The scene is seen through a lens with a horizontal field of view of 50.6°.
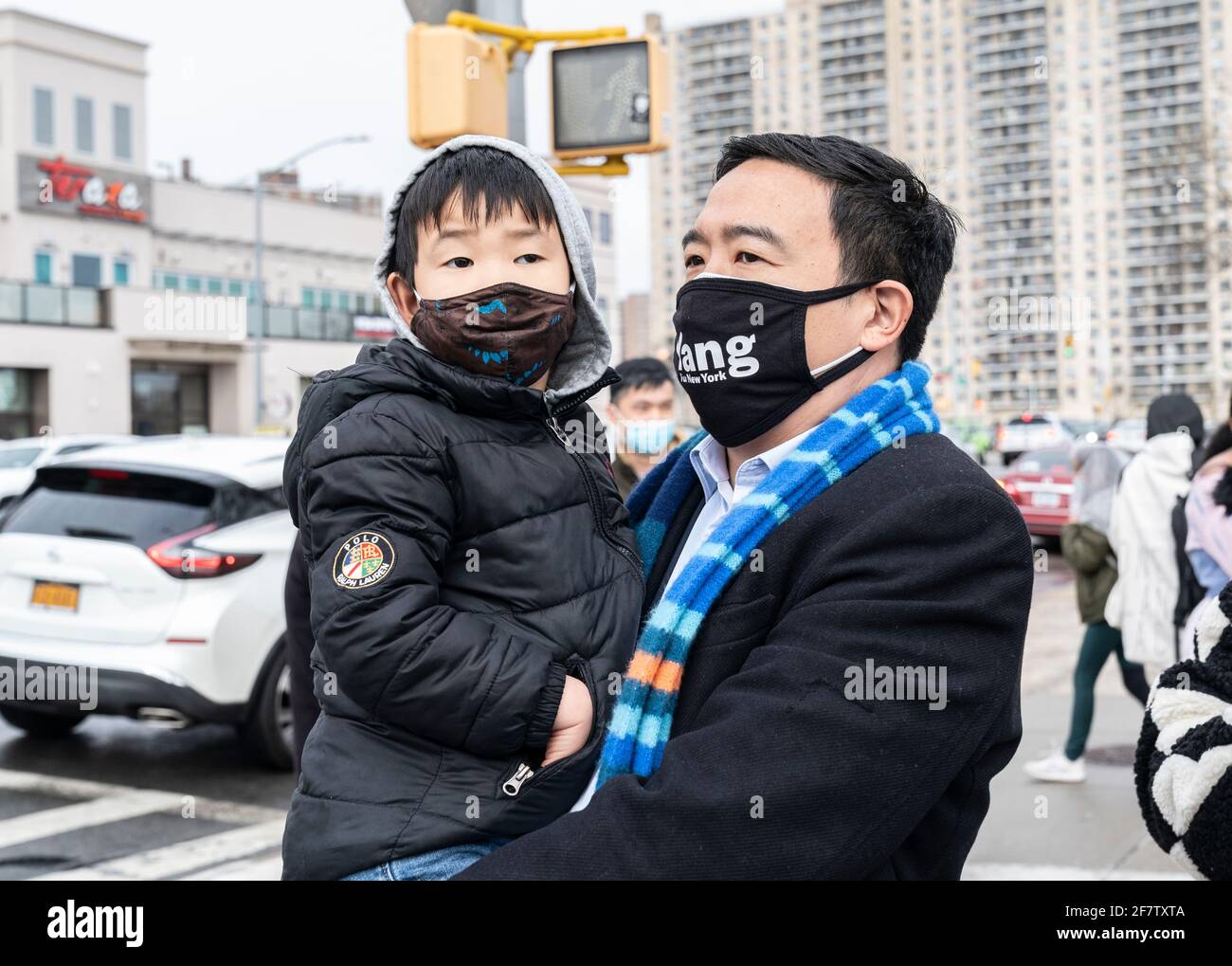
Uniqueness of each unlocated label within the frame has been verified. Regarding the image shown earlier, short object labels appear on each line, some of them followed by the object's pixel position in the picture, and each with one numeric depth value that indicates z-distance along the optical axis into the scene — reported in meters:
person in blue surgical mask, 6.17
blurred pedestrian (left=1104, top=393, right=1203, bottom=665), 6.41
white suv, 6.91
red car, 18.97
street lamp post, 26.42
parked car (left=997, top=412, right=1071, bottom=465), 43.81
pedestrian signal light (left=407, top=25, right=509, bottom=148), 5.18
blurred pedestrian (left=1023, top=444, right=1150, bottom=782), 7.04
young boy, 1.81
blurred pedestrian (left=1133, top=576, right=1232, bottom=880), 1.72
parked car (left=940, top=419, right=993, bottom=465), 48.86
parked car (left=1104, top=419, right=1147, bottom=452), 35.94
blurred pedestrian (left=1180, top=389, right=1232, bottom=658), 4.96
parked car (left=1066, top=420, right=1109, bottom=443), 45.21
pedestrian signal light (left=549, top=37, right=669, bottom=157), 6.14
